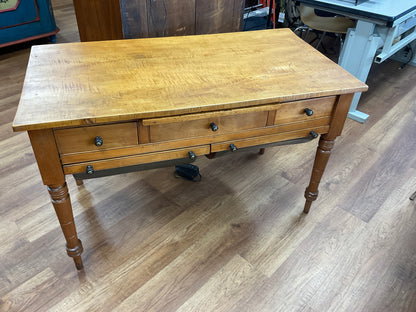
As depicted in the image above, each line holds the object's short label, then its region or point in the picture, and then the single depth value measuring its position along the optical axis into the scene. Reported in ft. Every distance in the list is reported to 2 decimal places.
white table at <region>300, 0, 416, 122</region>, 7.50
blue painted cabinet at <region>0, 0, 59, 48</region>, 10.32
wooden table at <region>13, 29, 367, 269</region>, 3.75
